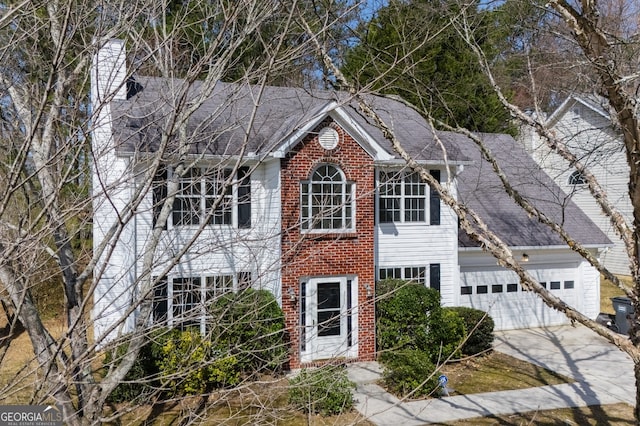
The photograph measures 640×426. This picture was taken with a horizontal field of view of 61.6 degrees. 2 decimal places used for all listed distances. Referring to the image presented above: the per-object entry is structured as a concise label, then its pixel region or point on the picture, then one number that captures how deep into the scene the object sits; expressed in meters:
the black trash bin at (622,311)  14.95
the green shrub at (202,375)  9.28
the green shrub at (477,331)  13.12
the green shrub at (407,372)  10.07
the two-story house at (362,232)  11.64
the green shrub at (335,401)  8.73
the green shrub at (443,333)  12.23
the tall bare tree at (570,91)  4.35
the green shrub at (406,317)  12.20
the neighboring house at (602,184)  21.92
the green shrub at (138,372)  8.93
